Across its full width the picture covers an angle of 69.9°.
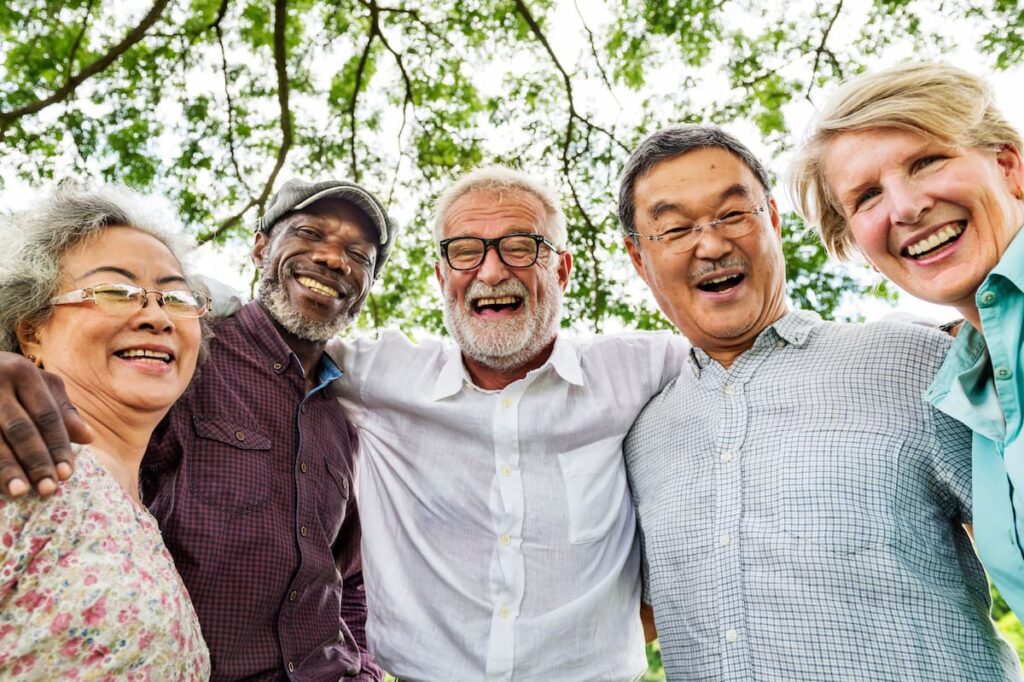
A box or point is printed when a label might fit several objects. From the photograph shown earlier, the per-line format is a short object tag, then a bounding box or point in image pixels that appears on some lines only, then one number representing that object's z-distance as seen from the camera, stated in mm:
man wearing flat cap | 690
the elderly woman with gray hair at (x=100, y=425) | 466
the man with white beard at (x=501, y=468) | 738
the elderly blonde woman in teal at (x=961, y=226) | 531
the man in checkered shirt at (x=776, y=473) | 586
